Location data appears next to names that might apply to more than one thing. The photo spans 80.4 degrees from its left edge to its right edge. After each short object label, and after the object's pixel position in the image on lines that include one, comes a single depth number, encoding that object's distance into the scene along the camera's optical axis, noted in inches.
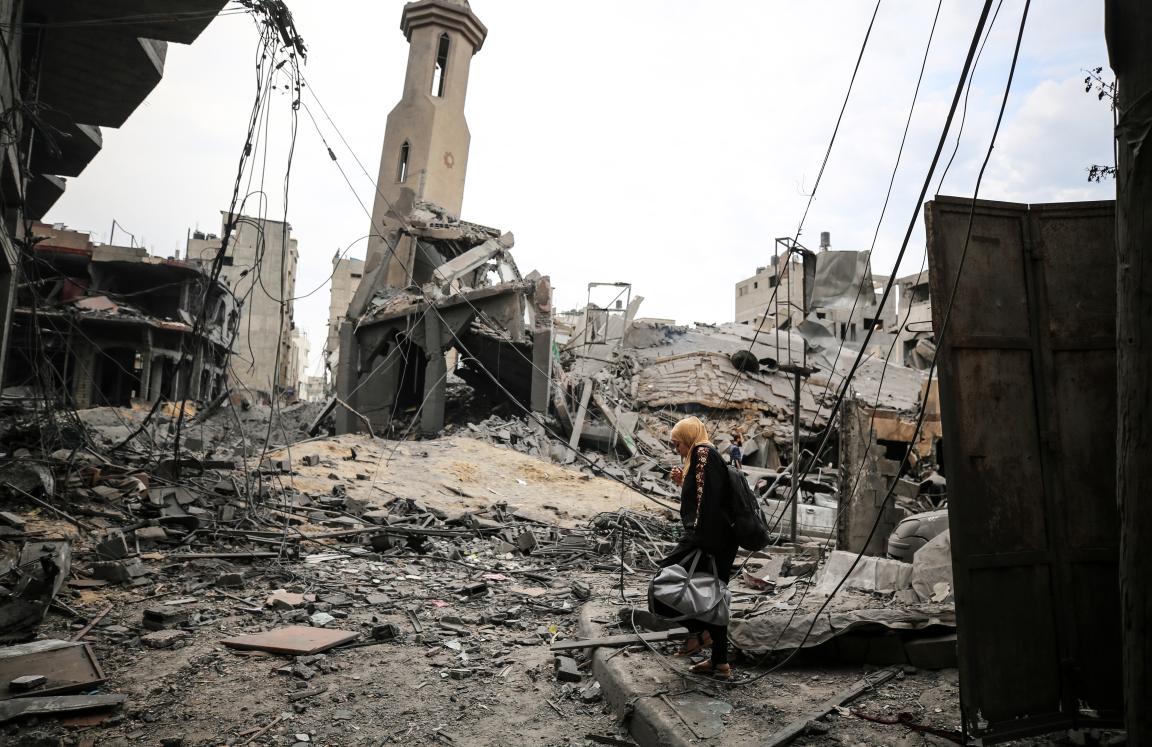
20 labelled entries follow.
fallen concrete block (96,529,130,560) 246.1
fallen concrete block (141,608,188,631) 193.6
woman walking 157.5
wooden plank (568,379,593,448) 709.9
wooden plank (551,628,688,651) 182.3
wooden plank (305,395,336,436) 837.2
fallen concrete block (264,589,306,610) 221.2
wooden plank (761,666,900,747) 122.2
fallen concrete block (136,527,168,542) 276.8
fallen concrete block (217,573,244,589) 238.5
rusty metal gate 115.5
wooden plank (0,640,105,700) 141.3
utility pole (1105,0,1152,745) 84.1
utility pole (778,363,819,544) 334.0
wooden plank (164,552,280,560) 262.7
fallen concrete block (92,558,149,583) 230.1
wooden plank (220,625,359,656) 176.9
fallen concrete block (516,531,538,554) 343.0
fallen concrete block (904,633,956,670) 154.4
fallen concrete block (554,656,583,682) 169.3
